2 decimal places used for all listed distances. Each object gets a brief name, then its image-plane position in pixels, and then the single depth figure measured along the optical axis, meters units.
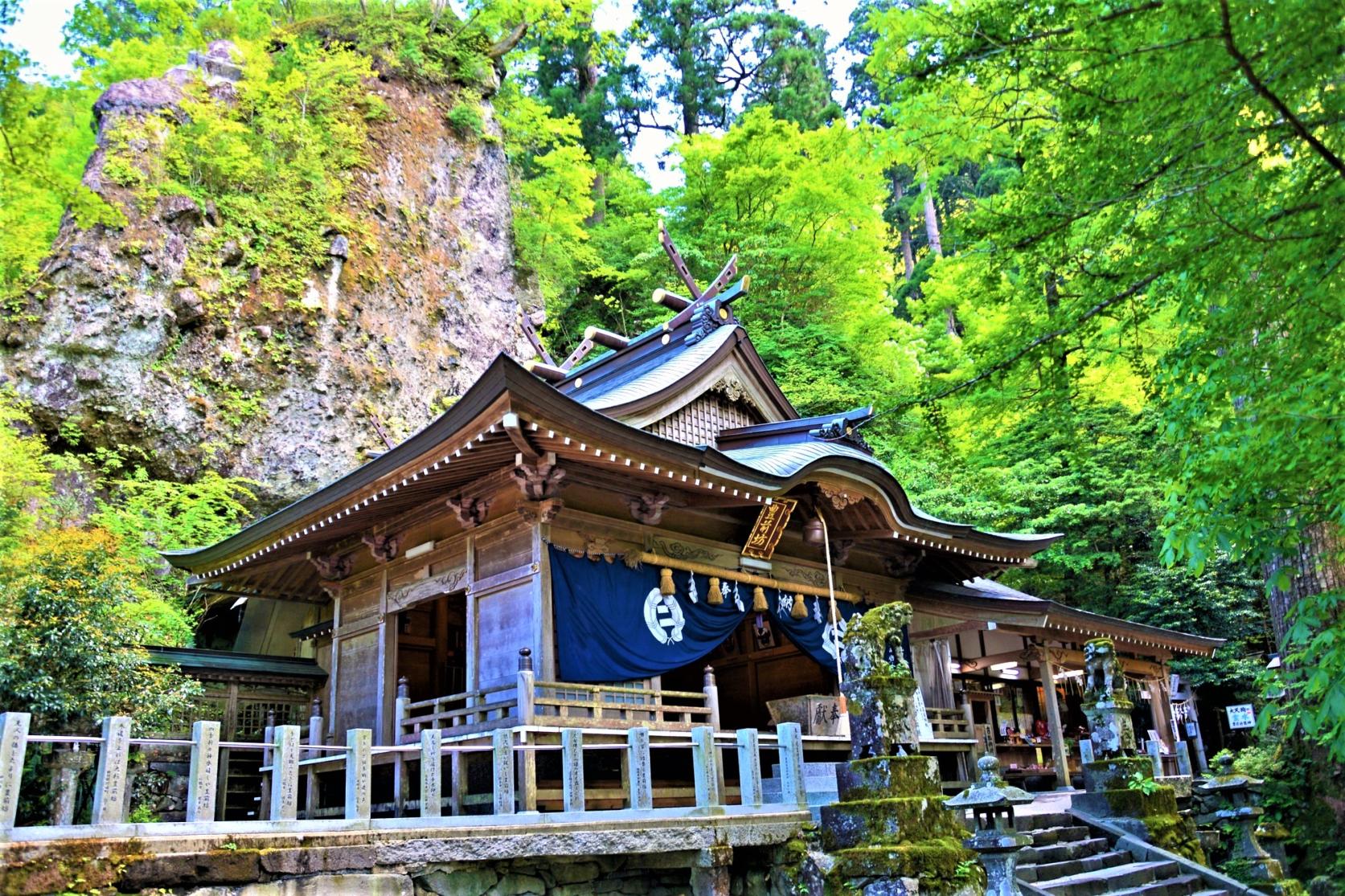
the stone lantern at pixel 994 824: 7.80
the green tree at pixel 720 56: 33.62
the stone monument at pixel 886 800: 7.95
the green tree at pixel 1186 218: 4.69
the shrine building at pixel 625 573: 9.93
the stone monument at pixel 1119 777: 10.88
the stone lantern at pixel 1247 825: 10.29
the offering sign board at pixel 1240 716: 14.62
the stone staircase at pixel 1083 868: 9.27
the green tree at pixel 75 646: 9.76
